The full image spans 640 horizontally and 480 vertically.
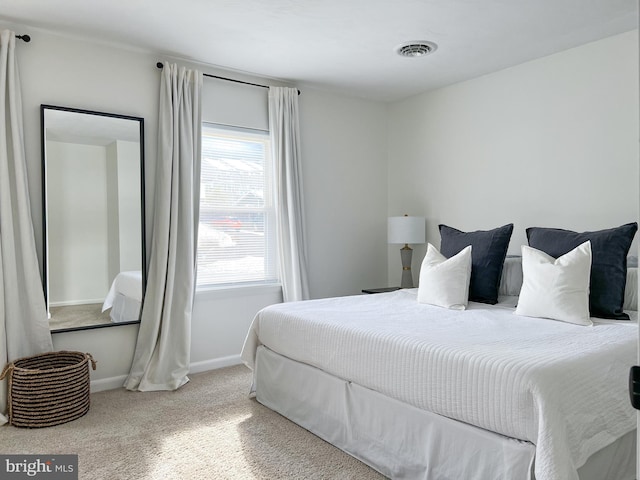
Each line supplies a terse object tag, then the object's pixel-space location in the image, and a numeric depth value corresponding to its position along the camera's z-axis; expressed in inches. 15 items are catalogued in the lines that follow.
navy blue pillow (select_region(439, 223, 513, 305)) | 128.0
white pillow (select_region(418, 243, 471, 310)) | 122.9
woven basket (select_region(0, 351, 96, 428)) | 111.7
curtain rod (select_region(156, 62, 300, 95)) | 144.2
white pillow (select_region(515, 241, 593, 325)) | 101.1
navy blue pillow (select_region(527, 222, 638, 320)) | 104.2
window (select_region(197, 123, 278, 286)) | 158.1
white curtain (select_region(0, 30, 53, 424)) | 117.7
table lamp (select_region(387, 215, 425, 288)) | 172.1
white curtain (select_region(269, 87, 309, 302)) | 165.5
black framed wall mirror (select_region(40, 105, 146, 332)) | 128.5
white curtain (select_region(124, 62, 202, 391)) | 140.9
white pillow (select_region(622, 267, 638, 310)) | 108.5
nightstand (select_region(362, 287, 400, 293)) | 173.9
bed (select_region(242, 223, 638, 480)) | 68.6
